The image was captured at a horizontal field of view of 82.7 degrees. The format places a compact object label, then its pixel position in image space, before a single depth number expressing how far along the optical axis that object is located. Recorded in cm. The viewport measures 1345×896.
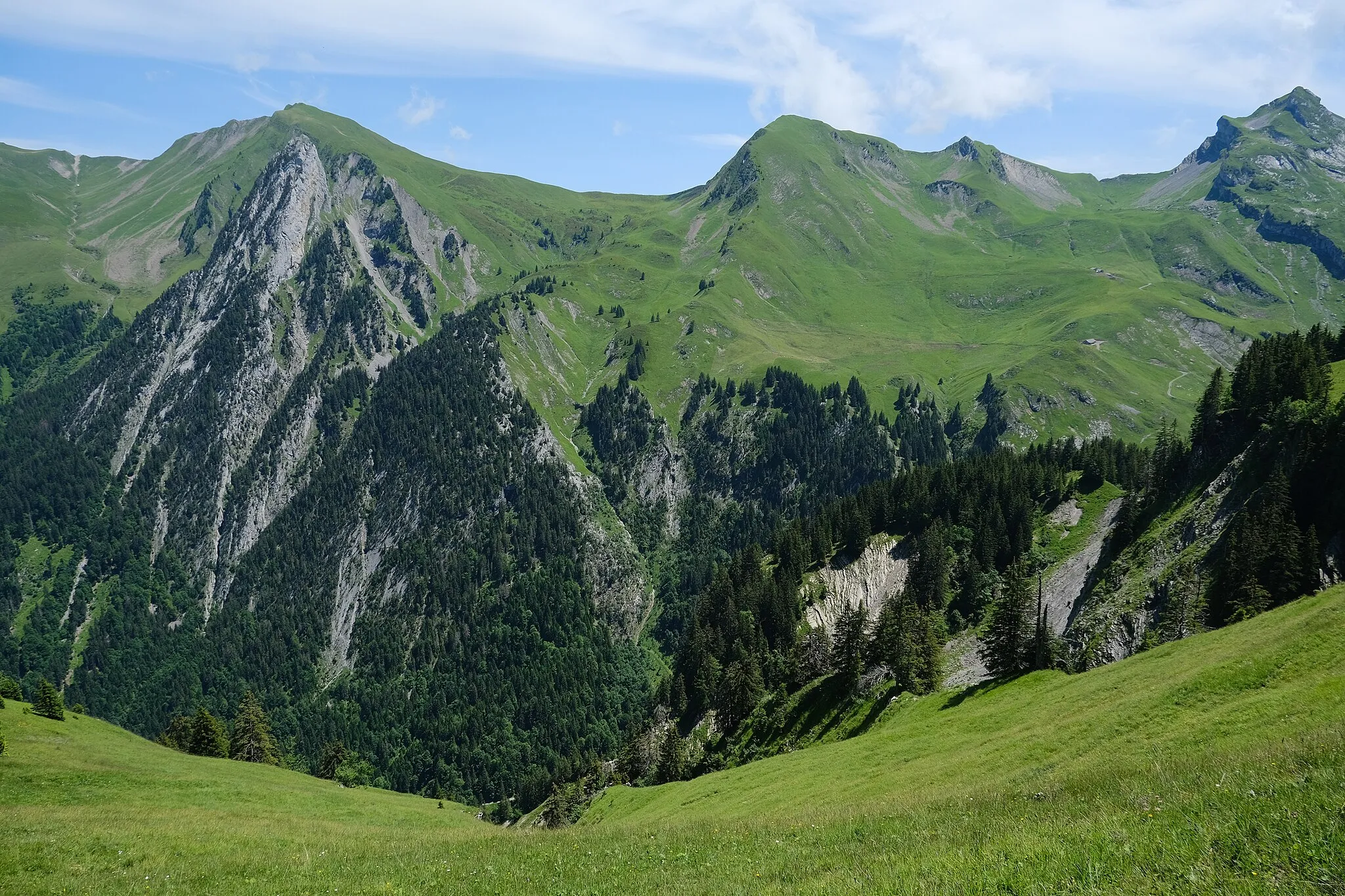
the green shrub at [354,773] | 13200
